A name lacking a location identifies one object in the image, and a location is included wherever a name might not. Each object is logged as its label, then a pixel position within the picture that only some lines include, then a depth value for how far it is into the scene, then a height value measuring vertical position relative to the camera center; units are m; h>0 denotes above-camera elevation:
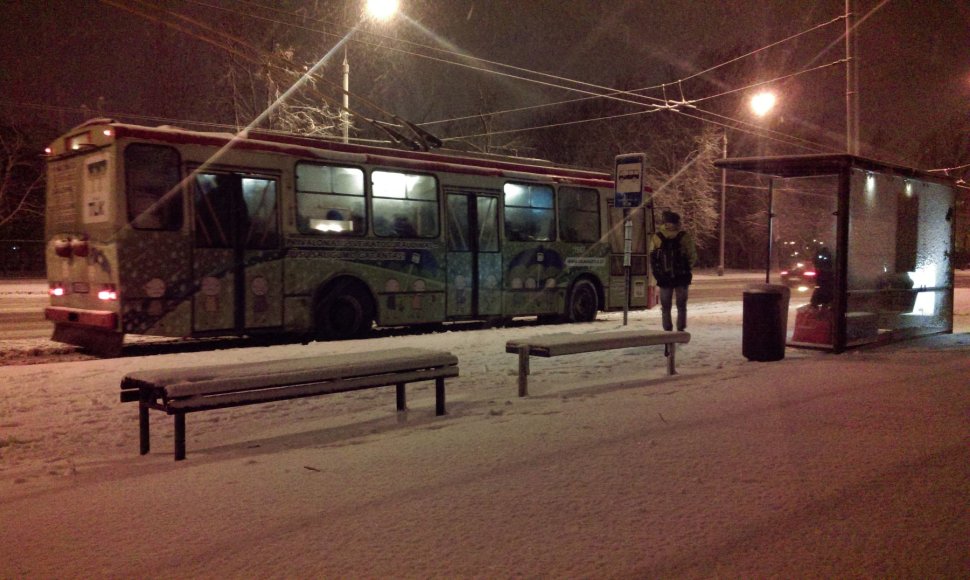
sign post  13.40 +1.54
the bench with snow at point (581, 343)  7.92 -0.81
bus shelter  10.78 +0.42
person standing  11.39 +0.18
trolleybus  10.78 +0.52
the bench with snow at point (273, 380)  5.64 -0.90
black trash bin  10.26 -0.72
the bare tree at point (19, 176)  34.19 +4.44
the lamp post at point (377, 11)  19.70 +6.84
